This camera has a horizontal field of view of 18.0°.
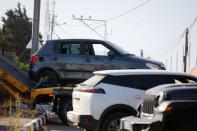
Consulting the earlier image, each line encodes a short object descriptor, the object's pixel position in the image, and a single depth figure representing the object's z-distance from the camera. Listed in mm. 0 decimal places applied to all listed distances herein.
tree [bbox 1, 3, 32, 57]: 73750
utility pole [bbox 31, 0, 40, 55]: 27766
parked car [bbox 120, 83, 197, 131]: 9828
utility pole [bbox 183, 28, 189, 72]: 58400
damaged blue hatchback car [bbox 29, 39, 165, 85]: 20266
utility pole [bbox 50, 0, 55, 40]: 86400
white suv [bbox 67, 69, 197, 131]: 14125
